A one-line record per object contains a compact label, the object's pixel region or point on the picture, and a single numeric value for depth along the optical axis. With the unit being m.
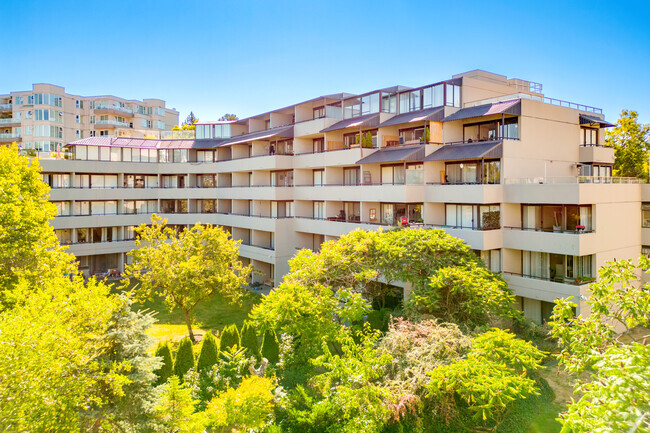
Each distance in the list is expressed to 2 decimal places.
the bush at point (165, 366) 26.03
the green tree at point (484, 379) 18.38
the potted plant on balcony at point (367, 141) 42.72
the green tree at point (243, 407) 20.06
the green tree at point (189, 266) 33.41
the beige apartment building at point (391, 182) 33.56
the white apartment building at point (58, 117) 75.50
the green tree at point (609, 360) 9.31
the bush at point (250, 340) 30.12
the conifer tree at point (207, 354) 27.96
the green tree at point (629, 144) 48.50
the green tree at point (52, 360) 14.35
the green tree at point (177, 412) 19.27
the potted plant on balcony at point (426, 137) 38.09
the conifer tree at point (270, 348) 30.42
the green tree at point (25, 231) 29.00
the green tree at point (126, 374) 18.75
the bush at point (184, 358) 27.09
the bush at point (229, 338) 30.02
